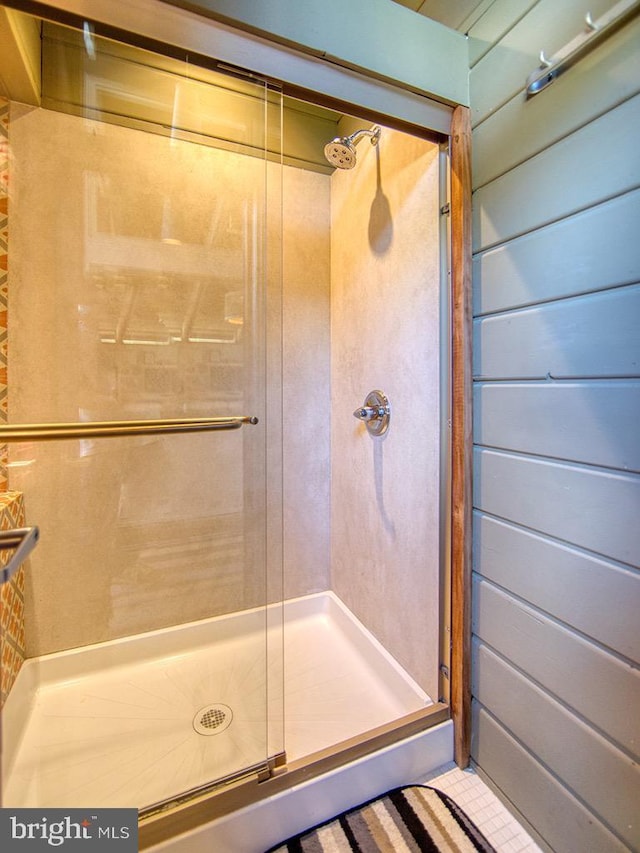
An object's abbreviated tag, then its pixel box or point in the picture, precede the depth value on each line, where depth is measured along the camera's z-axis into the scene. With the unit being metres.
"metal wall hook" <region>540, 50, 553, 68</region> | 0.84
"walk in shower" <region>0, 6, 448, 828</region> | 1.21
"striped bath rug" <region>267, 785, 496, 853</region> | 0.94
